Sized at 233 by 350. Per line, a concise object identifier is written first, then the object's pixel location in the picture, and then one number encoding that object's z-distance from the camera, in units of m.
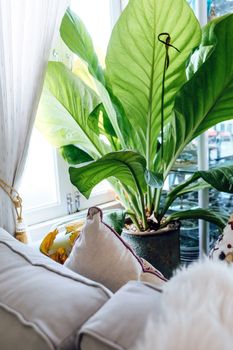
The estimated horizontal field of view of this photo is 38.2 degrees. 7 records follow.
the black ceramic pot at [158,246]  1.43
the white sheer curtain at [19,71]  1.34
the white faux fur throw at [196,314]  0.44
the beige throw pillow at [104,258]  0.81
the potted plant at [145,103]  1.26
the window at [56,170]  1.80
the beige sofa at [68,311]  0.50
